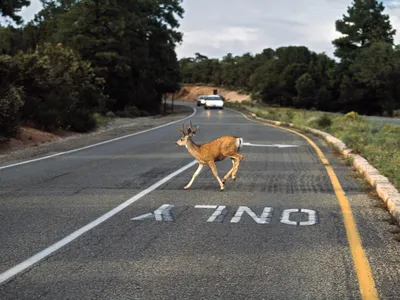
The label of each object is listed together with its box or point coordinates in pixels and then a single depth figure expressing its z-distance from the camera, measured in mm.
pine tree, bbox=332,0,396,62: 90250
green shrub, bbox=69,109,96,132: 23906
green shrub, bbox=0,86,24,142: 17047
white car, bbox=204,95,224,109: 63312
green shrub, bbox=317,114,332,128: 26502
